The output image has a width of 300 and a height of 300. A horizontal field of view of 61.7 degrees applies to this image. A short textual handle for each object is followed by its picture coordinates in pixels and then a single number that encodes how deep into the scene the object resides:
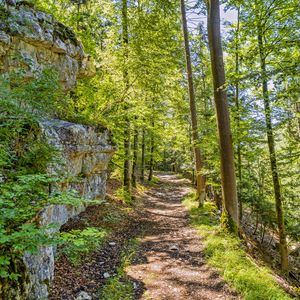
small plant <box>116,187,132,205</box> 11.55
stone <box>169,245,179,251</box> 6.71
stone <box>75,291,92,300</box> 4.04
